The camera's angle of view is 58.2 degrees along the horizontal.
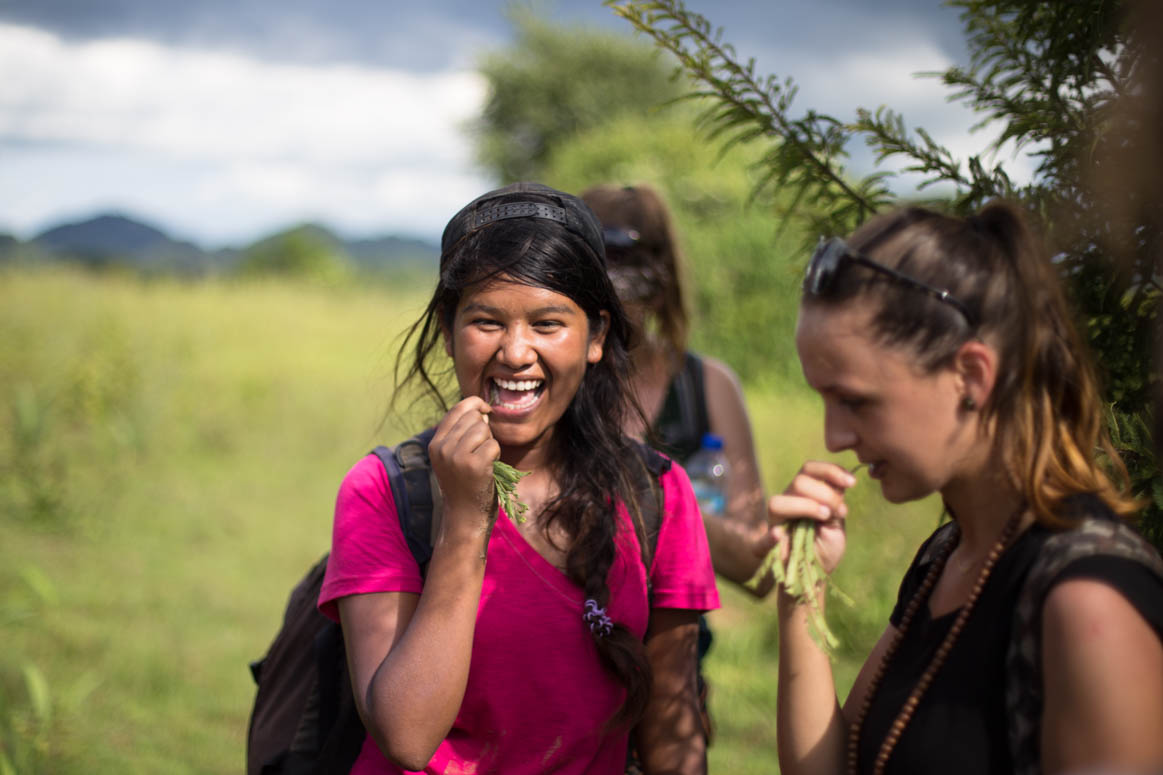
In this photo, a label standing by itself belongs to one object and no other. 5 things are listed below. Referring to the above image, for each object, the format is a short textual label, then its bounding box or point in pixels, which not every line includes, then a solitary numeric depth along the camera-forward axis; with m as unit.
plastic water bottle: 3.09
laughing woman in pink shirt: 1.73
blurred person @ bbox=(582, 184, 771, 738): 3.11
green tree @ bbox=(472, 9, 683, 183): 23.14
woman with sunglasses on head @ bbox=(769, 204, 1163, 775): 1.31
